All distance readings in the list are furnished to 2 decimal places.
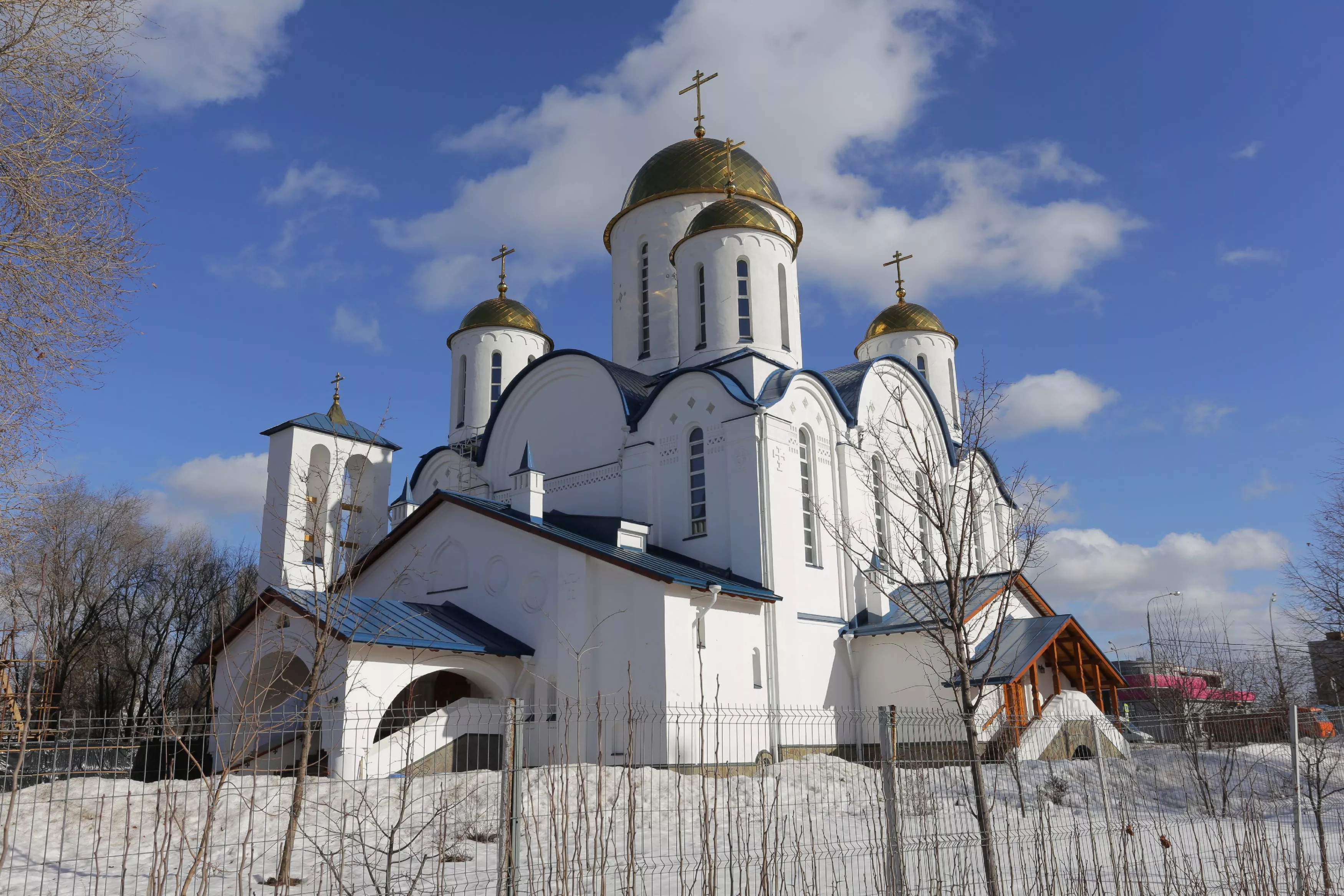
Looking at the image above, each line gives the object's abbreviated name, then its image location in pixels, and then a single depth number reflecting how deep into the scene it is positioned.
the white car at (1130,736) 18.00
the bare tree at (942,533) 6.80
